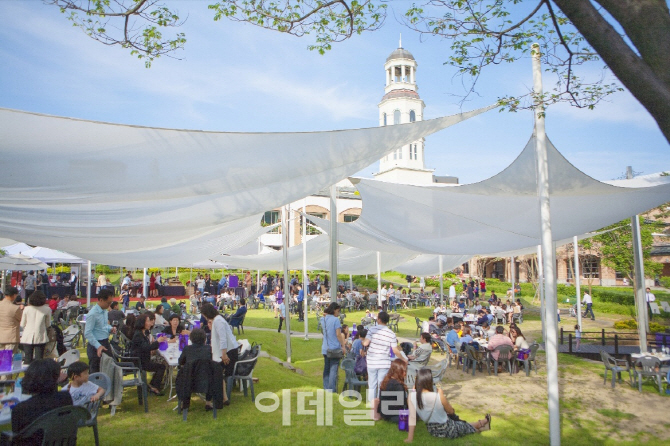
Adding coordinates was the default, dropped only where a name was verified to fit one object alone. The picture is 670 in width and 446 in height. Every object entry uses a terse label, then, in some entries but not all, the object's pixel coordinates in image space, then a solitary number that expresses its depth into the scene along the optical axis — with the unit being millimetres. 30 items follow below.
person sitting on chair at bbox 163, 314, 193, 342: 7933
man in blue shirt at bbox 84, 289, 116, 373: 6145
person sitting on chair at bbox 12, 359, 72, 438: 3469
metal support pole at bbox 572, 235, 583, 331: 12973
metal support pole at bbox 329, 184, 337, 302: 7328
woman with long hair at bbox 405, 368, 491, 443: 5277
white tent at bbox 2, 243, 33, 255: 18828
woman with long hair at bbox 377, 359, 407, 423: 5770
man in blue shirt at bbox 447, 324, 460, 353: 10211
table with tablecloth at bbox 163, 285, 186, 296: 25281
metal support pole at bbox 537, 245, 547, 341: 9734
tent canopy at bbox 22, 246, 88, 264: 17766
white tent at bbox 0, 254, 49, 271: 15050
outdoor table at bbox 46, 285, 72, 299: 20750
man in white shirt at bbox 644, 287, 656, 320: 17422
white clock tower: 40906
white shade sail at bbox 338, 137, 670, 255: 6730
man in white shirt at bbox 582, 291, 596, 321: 19438
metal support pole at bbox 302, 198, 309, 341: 12633
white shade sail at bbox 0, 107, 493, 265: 3715
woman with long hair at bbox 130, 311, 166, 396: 6637
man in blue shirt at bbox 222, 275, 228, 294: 24078
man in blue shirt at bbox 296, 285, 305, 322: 18031
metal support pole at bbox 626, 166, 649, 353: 9484
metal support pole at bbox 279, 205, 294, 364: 9735
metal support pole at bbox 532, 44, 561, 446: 4832
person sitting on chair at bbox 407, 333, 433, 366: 7895
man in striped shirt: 5914
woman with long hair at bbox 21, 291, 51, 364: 6281
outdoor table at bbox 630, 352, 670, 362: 7954
